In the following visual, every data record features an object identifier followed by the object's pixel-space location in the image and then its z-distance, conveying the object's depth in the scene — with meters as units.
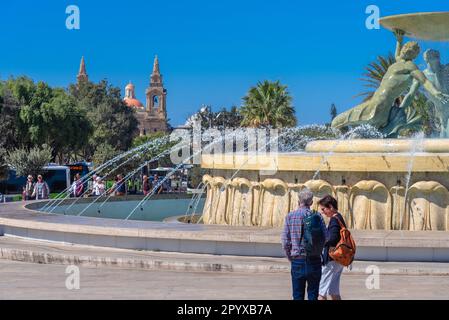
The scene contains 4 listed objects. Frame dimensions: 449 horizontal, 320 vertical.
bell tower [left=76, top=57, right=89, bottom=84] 174.75
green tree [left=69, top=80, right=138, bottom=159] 79.81
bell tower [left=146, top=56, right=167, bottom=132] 182.12
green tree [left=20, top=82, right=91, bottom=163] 57.66
